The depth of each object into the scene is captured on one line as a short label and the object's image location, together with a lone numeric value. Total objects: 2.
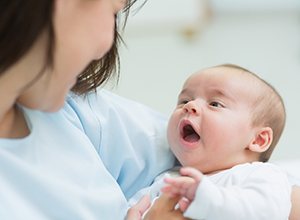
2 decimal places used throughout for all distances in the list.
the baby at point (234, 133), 0.86
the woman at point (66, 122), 0.72
